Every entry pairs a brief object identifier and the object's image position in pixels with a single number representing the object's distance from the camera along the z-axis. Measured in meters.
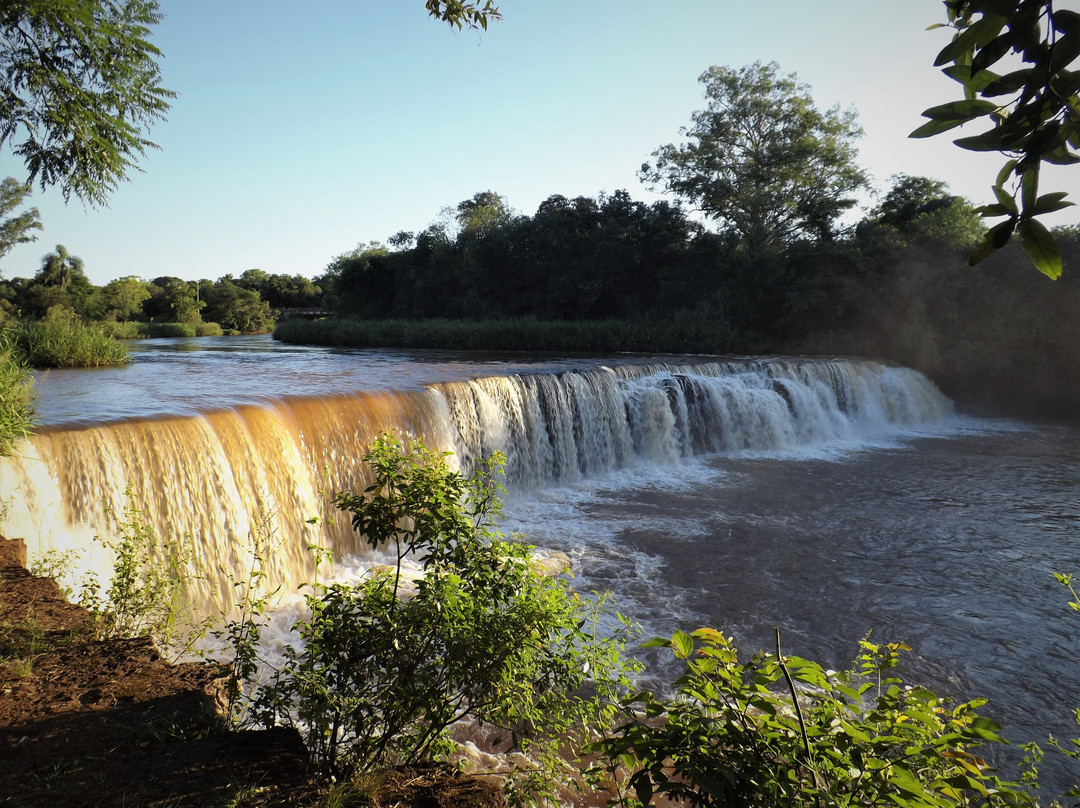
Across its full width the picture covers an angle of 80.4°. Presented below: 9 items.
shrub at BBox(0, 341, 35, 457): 5.36
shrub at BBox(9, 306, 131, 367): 12.34
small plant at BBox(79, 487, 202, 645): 3.66
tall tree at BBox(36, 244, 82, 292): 44.50
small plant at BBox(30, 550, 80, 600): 4.48
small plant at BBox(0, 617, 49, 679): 3.10
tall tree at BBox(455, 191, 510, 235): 35.34
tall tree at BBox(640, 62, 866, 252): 26.62
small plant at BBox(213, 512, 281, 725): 2.76
